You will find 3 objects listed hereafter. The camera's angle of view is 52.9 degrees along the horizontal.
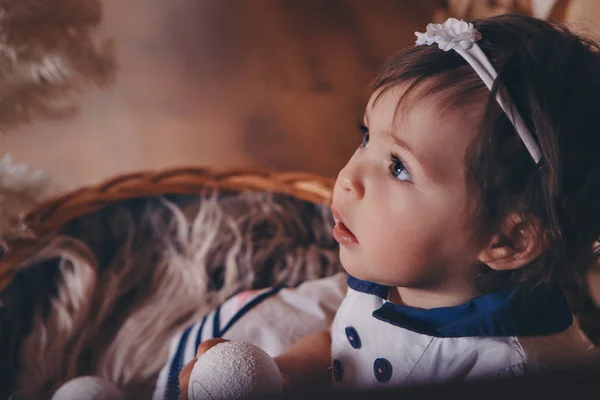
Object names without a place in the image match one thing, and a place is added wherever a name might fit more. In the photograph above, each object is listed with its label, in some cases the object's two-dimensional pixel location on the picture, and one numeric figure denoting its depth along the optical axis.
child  0.48
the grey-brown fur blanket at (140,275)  0.80
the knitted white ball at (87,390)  0.65
